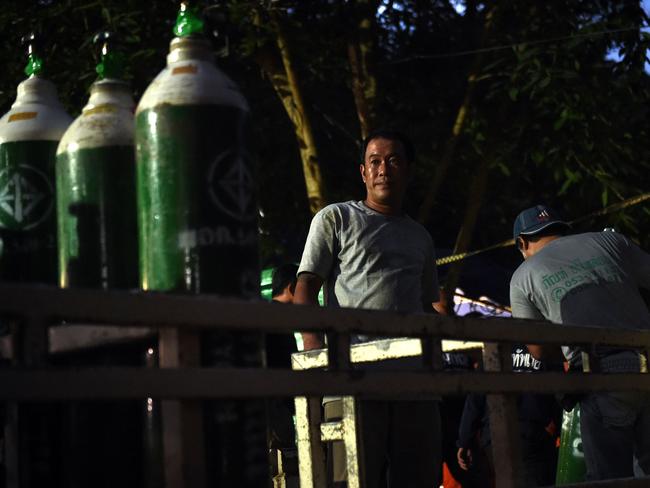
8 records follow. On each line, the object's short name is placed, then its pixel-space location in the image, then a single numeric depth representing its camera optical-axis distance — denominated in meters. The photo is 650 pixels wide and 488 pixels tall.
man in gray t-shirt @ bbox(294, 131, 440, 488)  7.32
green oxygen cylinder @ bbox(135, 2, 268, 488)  3.84
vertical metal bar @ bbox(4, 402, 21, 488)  3.80
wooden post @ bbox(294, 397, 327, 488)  6.51
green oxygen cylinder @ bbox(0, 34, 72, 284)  4.45
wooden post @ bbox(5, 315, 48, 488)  3.78
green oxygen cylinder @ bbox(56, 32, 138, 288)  4.21
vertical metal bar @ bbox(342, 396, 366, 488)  5.45
